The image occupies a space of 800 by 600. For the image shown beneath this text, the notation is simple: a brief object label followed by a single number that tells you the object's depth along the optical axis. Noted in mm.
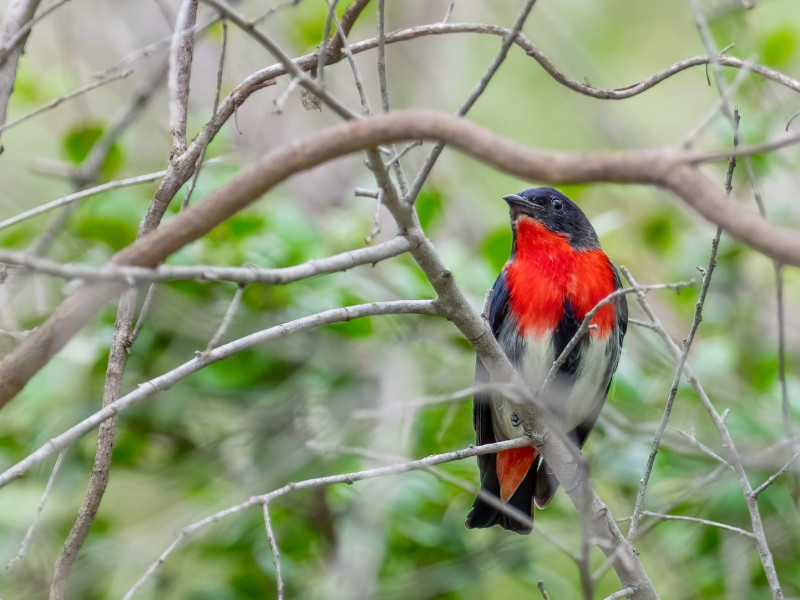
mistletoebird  7703
